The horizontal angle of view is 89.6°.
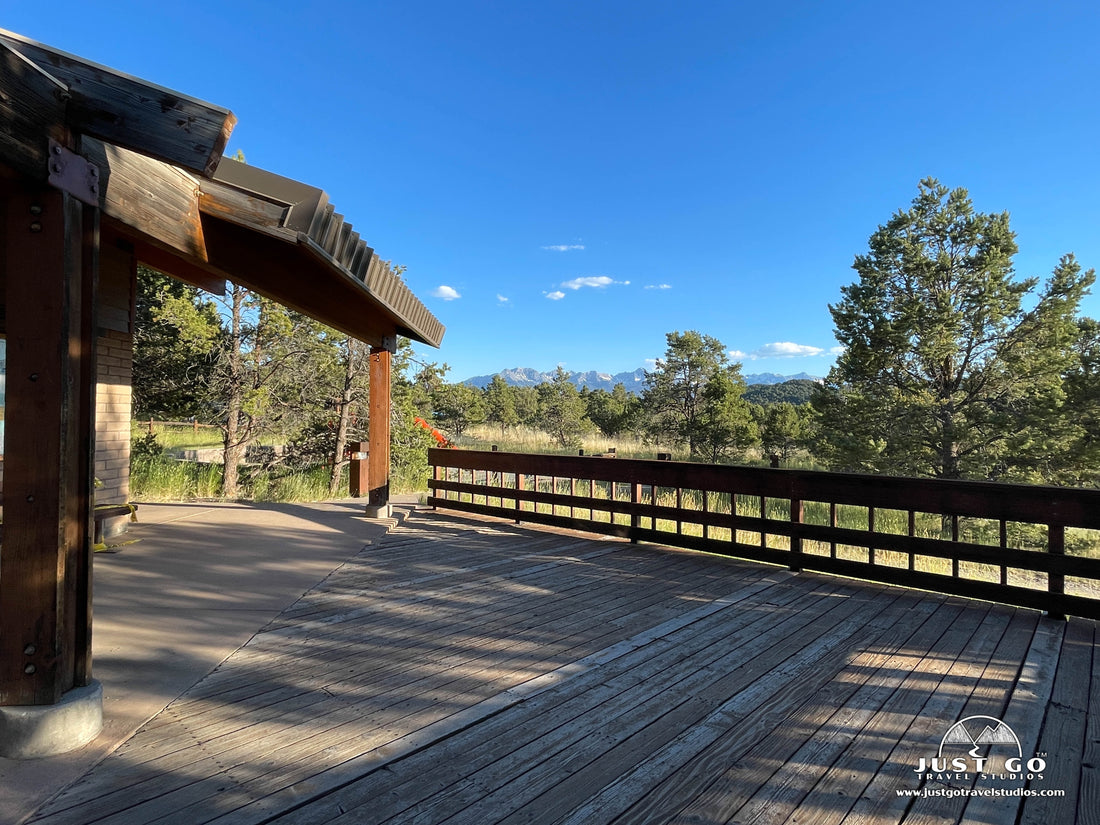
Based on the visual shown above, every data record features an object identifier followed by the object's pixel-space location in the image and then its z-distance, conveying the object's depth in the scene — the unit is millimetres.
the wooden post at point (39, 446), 1847
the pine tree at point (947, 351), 14359
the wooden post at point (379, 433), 6531
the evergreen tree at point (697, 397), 20594
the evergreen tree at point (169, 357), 10875
